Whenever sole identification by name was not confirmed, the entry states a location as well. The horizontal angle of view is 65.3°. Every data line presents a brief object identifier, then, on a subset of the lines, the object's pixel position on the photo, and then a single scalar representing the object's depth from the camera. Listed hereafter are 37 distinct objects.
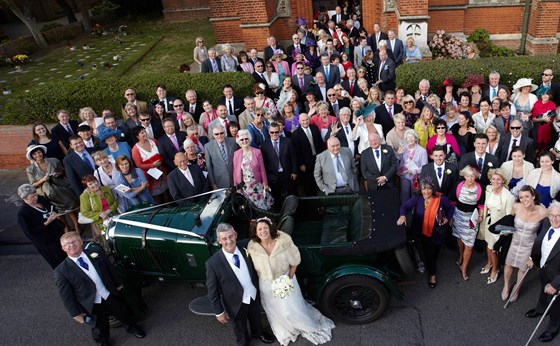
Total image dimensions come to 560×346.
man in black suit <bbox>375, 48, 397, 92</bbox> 9.79
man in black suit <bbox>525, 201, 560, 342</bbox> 4.47
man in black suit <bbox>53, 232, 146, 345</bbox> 4.66
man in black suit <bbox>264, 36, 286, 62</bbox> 11.65
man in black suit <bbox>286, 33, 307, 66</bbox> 11.33
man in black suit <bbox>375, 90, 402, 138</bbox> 7.69
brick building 11.96
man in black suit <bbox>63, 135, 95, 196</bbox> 6.93
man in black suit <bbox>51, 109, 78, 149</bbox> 8.07
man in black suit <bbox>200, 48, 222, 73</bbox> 10.84
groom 4.54
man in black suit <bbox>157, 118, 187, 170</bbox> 7.27
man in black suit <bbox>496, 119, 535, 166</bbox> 6.46
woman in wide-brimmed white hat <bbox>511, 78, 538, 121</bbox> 7.57
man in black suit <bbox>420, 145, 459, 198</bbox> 5.98
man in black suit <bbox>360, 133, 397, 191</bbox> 6.50
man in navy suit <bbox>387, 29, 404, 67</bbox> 10.95
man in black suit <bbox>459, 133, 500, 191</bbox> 6.05
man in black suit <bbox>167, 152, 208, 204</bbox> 6.40
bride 4.63
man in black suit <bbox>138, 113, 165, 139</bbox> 7.61
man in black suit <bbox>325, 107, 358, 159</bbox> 7.19
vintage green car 4.97
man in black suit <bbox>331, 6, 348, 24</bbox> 14.13
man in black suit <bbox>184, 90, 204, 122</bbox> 8.54
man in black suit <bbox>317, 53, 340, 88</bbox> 9.64
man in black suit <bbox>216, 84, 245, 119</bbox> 8.56
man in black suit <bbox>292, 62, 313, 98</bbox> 9.33
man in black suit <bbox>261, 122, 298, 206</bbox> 7.00
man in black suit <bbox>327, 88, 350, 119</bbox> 8.17
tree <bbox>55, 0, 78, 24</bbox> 26.76
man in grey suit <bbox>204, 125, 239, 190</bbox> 7.00
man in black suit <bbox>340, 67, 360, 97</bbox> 9.02
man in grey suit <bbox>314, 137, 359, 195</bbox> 6.57
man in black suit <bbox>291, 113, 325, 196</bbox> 7.28
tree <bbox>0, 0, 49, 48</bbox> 20.14
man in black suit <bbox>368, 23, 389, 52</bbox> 11.72
